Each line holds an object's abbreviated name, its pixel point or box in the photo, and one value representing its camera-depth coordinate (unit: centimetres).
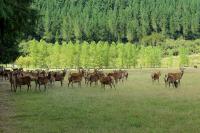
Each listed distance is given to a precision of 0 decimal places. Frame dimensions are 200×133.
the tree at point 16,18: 1257
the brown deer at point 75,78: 3522
